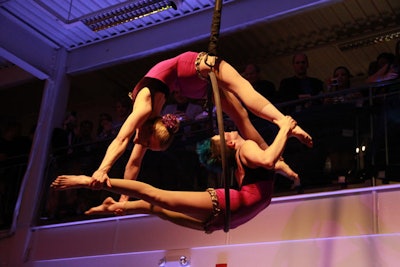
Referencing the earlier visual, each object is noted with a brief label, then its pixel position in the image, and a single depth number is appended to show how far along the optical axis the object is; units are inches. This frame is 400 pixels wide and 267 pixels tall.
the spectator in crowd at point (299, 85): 225.2
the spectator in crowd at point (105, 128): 274.2
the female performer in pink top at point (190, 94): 142.6
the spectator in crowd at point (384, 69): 205.0
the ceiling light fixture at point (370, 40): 292.4
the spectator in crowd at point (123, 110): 278.2
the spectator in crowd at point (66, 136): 296.0
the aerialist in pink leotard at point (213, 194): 133.9
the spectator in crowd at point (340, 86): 208.2
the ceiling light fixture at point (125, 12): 273.7
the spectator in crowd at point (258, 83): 230.8
